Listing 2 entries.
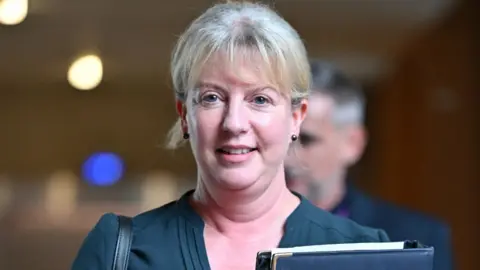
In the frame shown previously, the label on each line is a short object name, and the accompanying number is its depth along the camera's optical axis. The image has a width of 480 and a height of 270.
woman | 1.79
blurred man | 2.29
